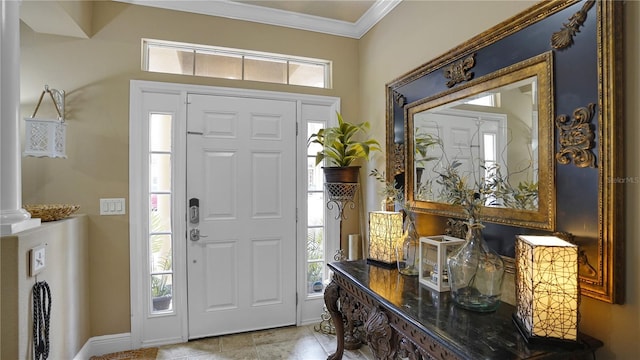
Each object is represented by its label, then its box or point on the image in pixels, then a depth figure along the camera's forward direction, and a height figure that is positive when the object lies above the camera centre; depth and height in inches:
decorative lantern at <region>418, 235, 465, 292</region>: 59.2 -15.9
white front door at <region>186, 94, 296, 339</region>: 102.3 -11.5
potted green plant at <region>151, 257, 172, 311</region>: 99.9 -35.2
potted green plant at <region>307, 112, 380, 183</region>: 98.7 +9.1
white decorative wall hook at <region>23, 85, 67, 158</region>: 77.4 +10.9
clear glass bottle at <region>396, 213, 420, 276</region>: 70.5 -16.6
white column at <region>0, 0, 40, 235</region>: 58.9 +12.3
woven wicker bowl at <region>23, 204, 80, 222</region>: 72.4 -7.5
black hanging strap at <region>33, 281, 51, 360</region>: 63.0 -28.6
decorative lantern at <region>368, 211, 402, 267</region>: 76.7 -14.2
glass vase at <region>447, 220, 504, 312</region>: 51.5 -15.8
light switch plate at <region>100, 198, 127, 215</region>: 93.6 -7.7
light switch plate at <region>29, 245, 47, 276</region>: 61.7 -16.1
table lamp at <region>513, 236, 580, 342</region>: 40.3 -14.7
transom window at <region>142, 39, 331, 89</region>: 101.4 +40.6
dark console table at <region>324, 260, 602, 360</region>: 40.4 -21.8
